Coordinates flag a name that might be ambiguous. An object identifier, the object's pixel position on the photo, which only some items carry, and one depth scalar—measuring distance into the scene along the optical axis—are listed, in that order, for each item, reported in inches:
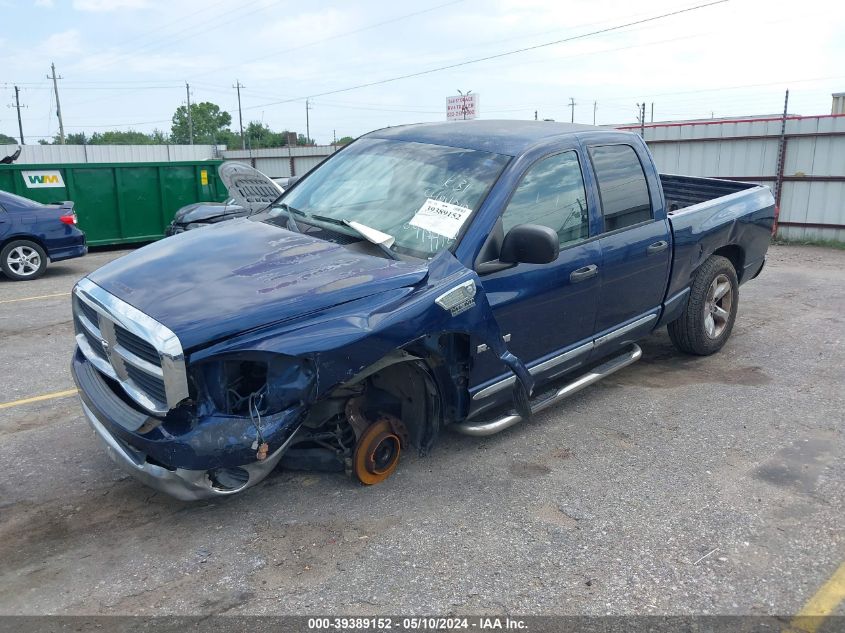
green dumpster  522.0
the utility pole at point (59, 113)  2551.7
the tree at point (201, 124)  3966.5
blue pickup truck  118.6
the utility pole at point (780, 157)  530.4
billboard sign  792.9
